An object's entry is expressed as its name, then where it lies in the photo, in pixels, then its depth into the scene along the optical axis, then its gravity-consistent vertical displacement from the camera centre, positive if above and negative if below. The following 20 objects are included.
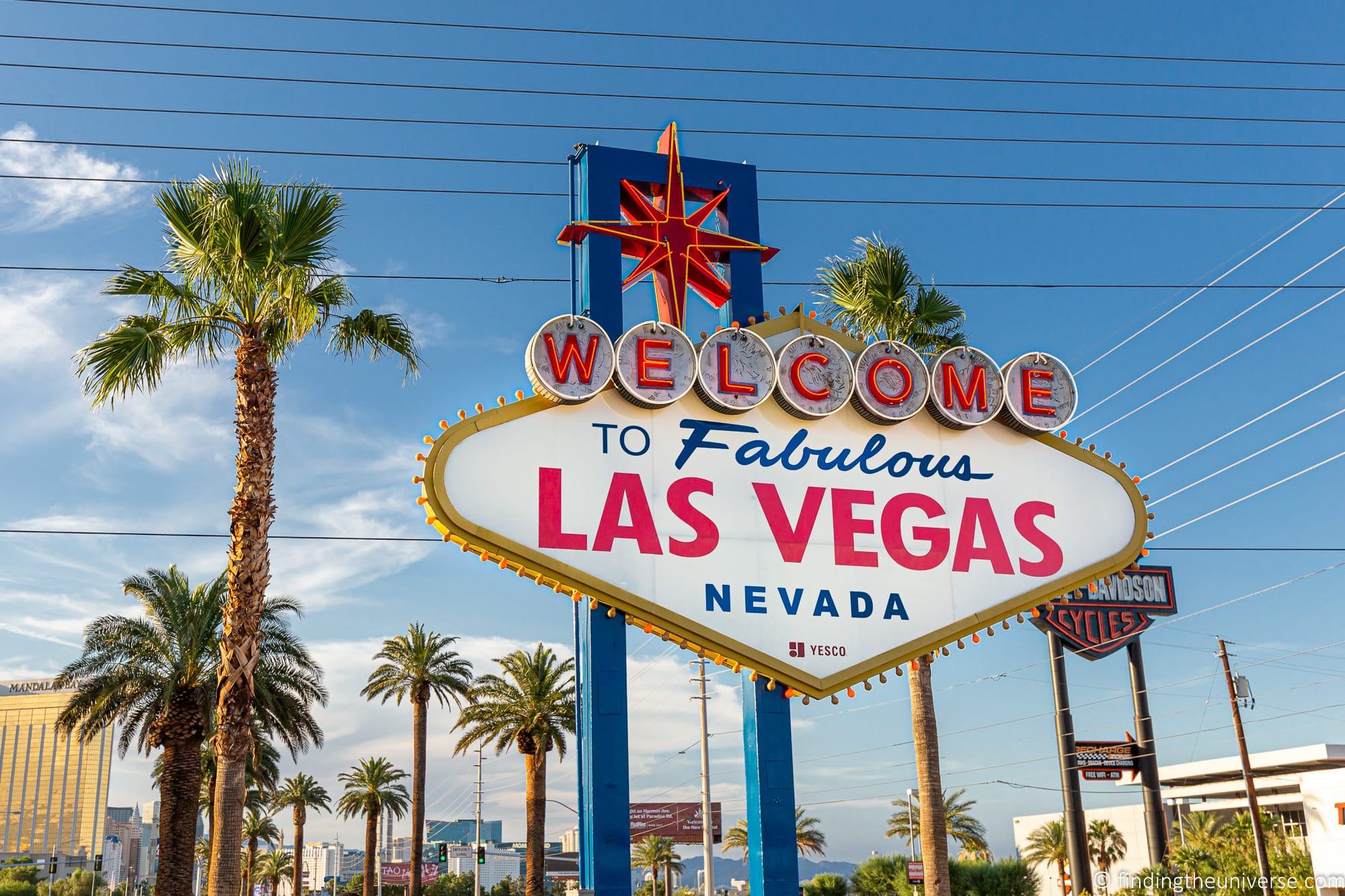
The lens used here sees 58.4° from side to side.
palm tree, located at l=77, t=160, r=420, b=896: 18.61 +7.93
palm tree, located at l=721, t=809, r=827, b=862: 84.69 -2.60
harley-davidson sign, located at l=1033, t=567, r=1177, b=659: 55.88 +7.81
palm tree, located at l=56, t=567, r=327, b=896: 33.84 +3.87
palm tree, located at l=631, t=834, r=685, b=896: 90.12 -3.78
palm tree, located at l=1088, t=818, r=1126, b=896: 74.44 -3.38
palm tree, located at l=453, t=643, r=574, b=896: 49.84 +3.71
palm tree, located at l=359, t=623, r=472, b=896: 53.56 +5.98
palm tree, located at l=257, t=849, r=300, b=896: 103.25 -4.17
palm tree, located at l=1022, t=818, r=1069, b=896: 77.62 -3.62
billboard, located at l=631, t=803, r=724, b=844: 102.38 -1.52
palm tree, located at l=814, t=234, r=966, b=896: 24.70 +9.89
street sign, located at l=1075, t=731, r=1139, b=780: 54.75 +1.19
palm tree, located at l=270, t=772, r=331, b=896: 77.12 +1.17
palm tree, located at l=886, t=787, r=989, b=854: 76.56 -2.08
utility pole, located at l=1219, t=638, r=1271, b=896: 35.84 -0.74
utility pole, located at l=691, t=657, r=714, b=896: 42.66 -0.60
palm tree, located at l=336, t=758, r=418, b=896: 71.88 +1.11
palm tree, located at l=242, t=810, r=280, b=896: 79.06 -0.78
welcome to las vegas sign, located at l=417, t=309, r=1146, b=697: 16.02 +4.20
